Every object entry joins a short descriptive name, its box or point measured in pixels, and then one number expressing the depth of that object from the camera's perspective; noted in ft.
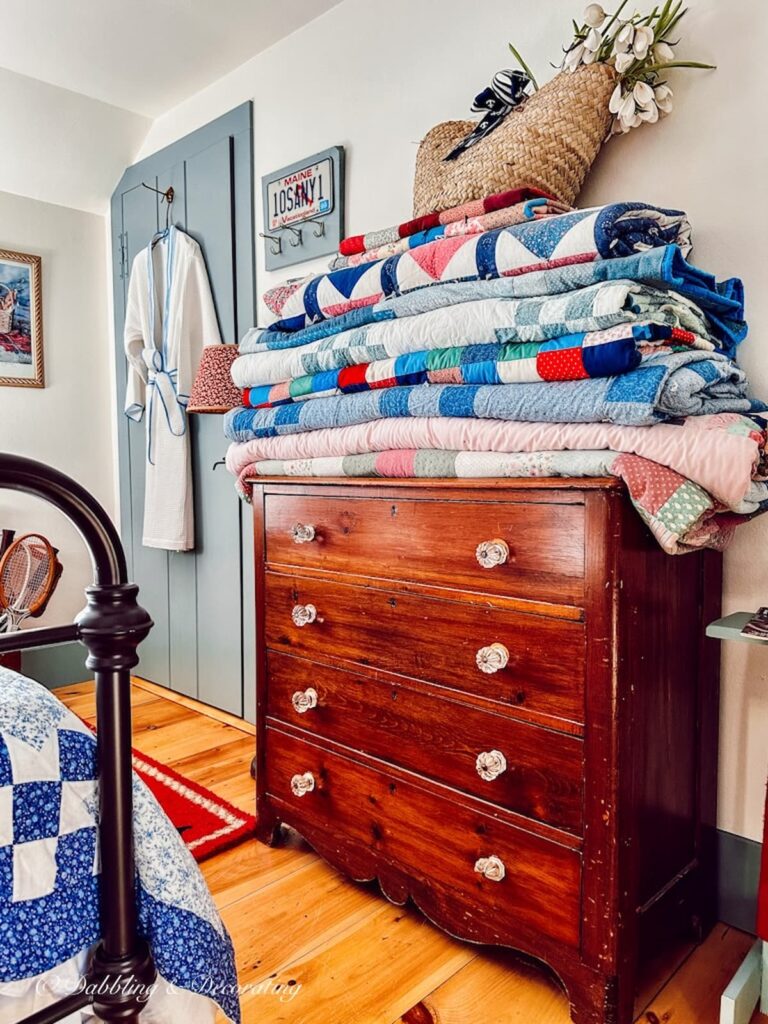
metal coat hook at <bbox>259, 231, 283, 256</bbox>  8.43
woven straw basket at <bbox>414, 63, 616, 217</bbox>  5.16
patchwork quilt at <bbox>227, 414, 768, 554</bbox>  3.82
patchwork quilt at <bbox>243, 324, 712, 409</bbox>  3.96
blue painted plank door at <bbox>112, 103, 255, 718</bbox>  9.00
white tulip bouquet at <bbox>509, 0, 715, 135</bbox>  5.03
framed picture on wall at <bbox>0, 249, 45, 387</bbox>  10.44
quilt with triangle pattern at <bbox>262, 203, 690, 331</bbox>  4.26
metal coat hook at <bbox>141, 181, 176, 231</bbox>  9.89
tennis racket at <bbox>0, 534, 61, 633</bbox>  8.34
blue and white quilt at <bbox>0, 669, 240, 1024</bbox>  2.49
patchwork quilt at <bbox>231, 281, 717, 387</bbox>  4.04
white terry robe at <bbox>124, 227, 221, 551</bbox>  9.50
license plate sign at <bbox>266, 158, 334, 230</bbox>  7.80
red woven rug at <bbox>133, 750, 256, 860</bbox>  6.32
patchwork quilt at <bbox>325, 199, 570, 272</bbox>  4.80
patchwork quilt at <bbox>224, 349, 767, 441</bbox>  3.87
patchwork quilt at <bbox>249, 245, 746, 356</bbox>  4.09
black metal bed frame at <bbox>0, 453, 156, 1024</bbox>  2.58
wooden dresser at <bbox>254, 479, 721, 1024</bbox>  4.09
